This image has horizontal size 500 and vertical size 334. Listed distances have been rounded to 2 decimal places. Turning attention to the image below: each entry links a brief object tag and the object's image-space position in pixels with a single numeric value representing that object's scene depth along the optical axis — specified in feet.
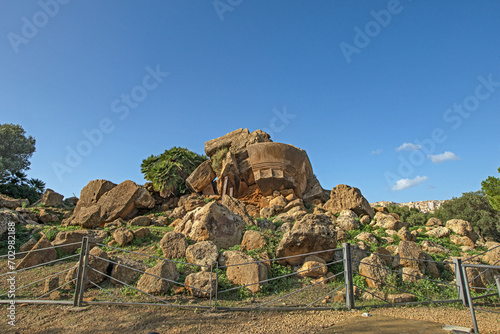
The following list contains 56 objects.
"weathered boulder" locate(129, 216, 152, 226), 40.11
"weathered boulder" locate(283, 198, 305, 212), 47.51
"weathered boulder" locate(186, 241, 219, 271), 24.88
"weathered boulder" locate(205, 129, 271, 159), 60.90
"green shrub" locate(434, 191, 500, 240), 66.59
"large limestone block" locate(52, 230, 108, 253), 28.76
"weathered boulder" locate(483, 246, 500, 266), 28.96
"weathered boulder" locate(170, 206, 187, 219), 45.84
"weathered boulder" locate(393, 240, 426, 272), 26.16
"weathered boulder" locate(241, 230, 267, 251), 27.66
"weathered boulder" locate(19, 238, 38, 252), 29.99
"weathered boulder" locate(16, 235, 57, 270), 25.56
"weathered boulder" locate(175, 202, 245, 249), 29.27
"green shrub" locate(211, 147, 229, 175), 60.44
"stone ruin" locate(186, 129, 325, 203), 56.03
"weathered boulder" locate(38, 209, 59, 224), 44.68
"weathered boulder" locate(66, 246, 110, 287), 21.97
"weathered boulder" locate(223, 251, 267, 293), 22.07
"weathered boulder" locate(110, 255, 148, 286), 22.77
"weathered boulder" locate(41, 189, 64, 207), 54.34
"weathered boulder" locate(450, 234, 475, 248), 35.63
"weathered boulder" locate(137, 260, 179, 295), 20.68
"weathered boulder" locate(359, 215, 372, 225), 42.01
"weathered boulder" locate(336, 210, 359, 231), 38.32
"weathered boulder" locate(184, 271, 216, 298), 20.40
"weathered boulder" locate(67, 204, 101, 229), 41.50
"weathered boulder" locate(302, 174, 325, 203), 56.08
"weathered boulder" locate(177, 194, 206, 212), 50.04
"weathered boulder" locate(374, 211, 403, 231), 39.25
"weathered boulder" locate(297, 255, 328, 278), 24.43
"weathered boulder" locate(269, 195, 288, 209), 49.16
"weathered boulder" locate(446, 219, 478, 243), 38.34
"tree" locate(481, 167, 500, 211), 60.49
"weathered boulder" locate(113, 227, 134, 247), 30.81
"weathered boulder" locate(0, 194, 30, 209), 49.03
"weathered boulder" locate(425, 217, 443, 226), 44.34
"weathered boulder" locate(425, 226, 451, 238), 38.35
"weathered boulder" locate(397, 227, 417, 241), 34.37
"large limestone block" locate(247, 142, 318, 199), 55.47
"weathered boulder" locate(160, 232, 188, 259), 26.78
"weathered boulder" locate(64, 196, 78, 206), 59.30
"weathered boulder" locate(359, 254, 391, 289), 22.86
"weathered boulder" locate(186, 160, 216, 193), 60.39
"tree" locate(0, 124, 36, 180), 84.27
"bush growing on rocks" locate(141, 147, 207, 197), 59.72
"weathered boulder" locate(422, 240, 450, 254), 31.91
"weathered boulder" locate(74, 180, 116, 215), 49.24
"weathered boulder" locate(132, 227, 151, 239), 32.14
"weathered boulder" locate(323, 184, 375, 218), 45.52
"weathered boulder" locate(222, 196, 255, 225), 36.35
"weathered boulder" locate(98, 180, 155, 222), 44.45
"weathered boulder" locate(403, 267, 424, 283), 24.37
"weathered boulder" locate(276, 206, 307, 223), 38.32
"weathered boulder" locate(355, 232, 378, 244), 32.48
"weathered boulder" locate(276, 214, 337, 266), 26.18
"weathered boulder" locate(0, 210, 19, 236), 33.94
